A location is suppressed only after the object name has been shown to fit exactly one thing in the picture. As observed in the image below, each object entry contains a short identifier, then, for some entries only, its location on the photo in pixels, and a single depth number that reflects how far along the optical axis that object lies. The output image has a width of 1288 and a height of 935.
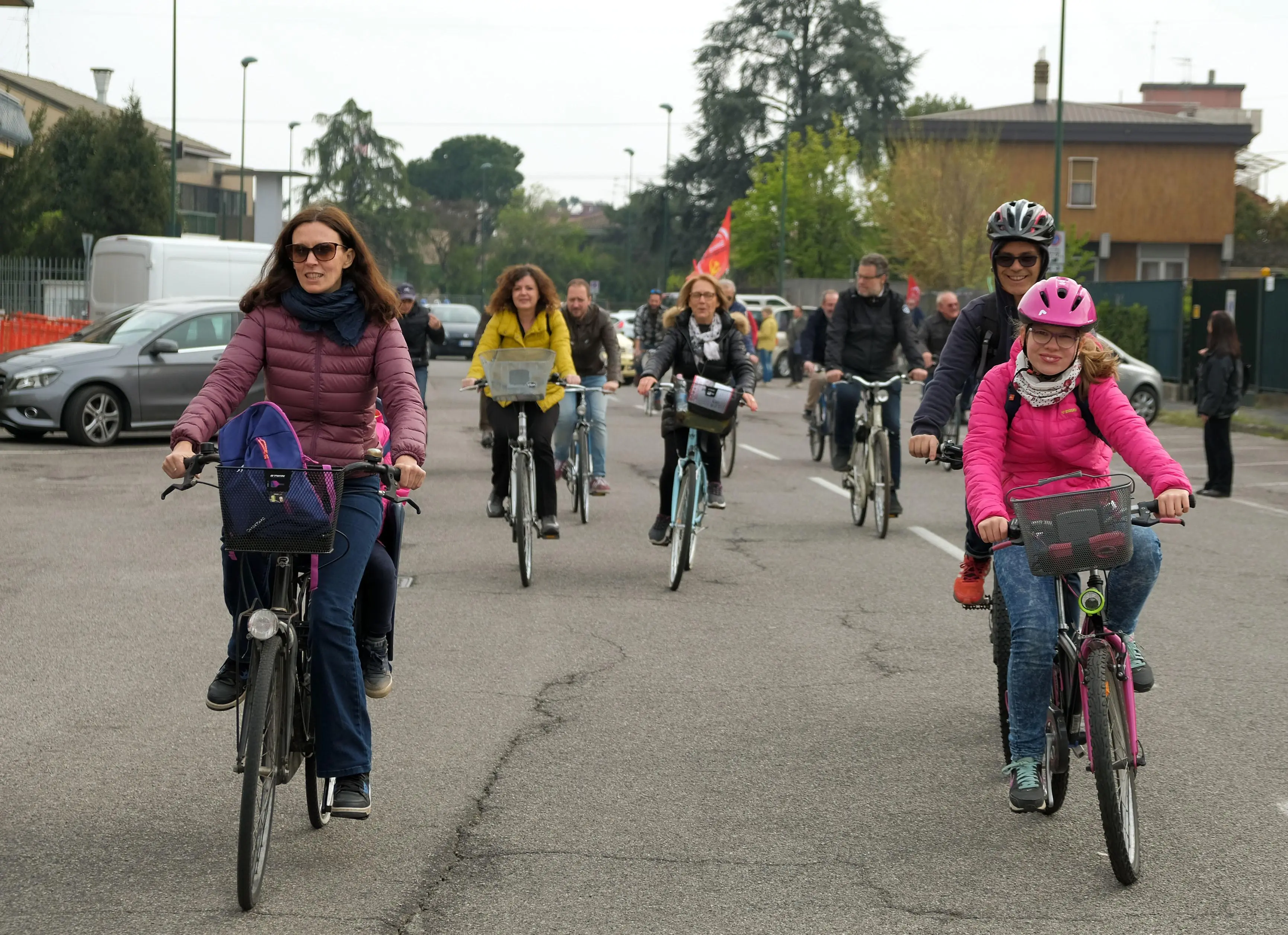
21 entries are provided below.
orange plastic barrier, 28.58
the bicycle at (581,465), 12.84
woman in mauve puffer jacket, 4.86
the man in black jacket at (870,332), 12.80
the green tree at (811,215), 61.91
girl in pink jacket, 5.00
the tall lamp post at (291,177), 89.62
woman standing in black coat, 15.27
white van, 25.97
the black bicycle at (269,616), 4.40
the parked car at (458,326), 49.25
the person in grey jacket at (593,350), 13.15
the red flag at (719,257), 40.16
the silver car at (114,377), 18.61
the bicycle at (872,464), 12.27
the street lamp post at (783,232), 56.59
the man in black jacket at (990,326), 6.15
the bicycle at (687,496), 9.91
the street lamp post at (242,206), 66.31
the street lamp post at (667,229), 71.12
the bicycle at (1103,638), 4.64
